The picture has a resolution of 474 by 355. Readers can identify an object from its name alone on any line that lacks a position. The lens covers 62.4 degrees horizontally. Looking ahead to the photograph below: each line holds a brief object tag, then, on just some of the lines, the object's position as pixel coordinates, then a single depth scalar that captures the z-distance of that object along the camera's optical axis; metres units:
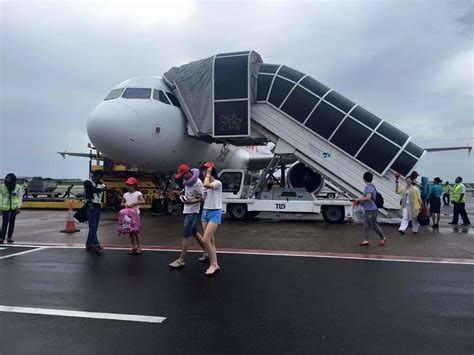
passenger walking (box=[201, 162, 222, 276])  6.12
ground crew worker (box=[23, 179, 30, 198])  22.58
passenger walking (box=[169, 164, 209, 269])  6.41
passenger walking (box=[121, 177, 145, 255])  7.66
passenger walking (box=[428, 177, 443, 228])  12.41
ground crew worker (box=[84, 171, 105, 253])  8.02
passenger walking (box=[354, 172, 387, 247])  8.54
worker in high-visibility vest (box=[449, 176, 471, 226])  12.95
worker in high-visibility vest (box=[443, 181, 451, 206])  27.14
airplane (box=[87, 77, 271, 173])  12.83
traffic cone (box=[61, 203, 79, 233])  10.83
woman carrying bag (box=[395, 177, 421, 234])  10.59
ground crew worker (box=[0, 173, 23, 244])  8.92
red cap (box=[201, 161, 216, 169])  6.31
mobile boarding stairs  12.82
